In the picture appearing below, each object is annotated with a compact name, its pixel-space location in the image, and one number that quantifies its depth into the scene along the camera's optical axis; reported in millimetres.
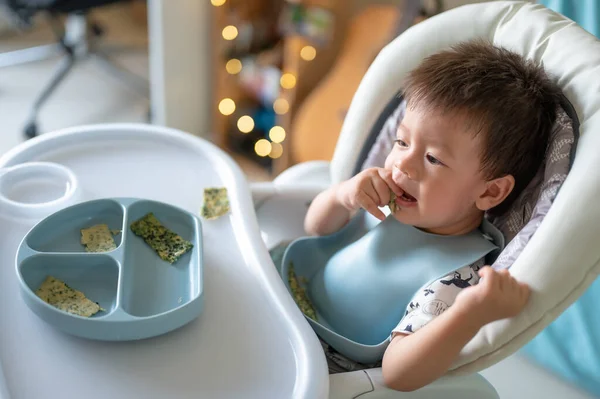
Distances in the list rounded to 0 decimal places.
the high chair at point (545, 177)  828
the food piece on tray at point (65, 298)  865
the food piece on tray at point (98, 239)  972
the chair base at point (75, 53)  2578
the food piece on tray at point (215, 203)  1089
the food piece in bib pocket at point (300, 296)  1074
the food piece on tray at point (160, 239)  997
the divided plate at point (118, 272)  834
